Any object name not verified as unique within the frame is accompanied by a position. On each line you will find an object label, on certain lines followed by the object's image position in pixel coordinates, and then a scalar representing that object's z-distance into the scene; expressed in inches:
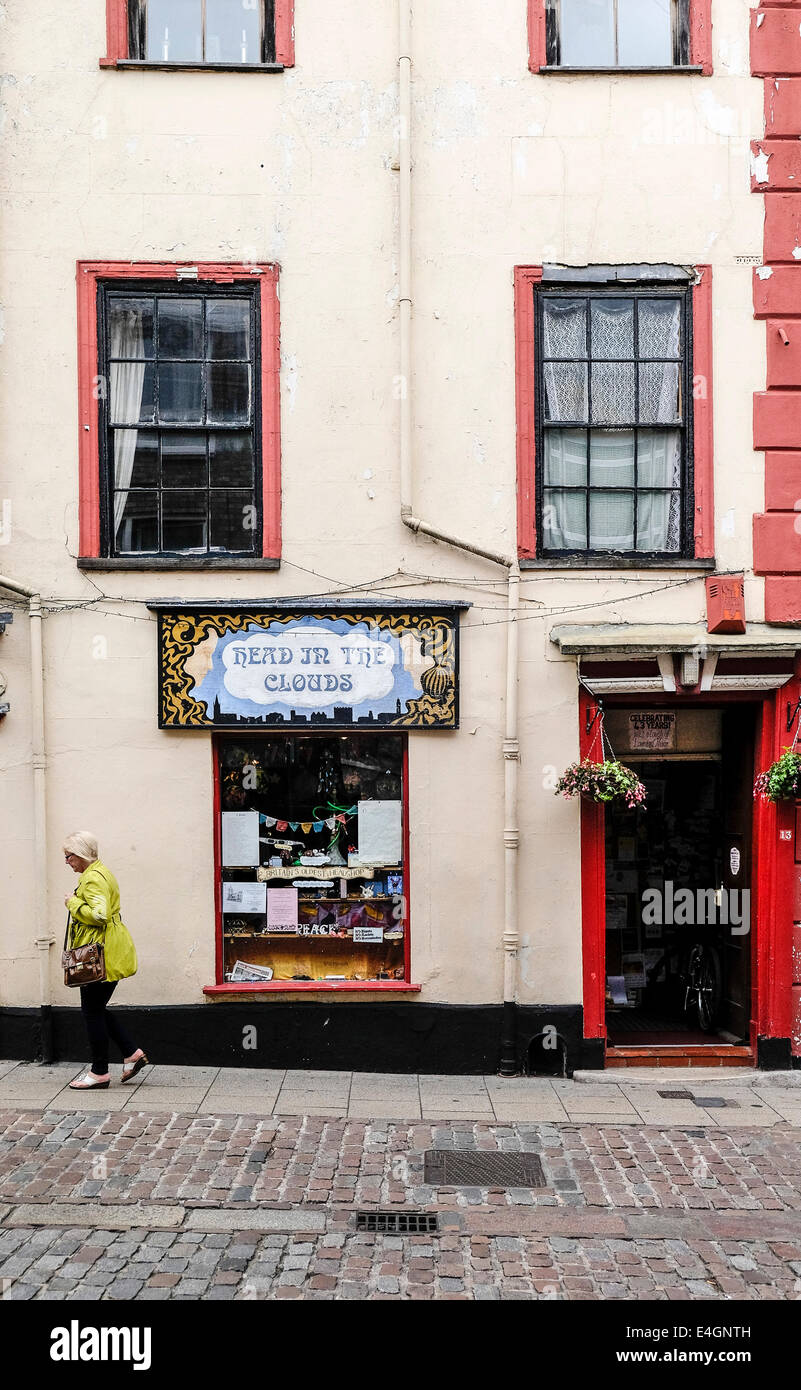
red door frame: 375.2
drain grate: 256.8
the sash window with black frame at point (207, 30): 377.7
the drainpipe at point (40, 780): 367.9
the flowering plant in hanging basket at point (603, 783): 358.6
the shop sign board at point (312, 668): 371.2
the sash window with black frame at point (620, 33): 380.2
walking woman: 339.4
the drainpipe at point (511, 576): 367.6
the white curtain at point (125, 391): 378.3
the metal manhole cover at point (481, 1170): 284.5
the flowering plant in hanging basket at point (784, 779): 362.3
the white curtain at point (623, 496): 383.9
